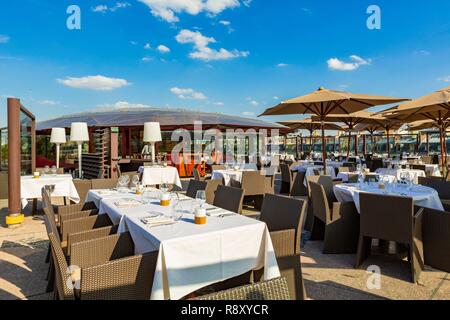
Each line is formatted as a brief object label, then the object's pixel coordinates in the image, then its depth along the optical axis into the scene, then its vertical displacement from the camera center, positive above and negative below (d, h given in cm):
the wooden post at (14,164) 520 -12
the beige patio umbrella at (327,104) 613 +117
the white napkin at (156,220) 233 -53
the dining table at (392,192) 347 -48
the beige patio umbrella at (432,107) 555 +100
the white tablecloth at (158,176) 858 -59
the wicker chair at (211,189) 510 -58
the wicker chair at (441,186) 439 -50
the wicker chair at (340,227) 371 -93
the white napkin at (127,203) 303 -50
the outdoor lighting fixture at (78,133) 757 +61
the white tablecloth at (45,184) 555 -59
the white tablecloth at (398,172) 625 -40
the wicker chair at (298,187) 761 -84
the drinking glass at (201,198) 287 -42
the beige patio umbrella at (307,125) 1388 +149
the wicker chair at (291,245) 236 -73
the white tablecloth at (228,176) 679 -48
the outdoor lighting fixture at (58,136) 842 +60
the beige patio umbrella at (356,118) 1089 +138
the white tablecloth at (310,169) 791 -43
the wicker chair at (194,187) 416 -46
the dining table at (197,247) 193 -66
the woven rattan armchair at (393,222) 288 -70
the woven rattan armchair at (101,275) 164 -72
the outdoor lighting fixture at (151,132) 809 +66
